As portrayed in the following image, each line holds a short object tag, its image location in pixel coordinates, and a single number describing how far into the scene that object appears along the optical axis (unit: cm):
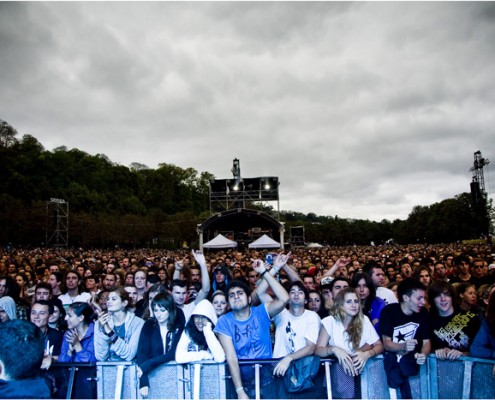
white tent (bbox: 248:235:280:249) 2635
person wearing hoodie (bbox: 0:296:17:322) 473
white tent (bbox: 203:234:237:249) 2635
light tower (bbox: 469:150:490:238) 5610
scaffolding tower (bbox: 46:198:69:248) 4195
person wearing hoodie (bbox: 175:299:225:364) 317
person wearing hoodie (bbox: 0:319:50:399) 205
